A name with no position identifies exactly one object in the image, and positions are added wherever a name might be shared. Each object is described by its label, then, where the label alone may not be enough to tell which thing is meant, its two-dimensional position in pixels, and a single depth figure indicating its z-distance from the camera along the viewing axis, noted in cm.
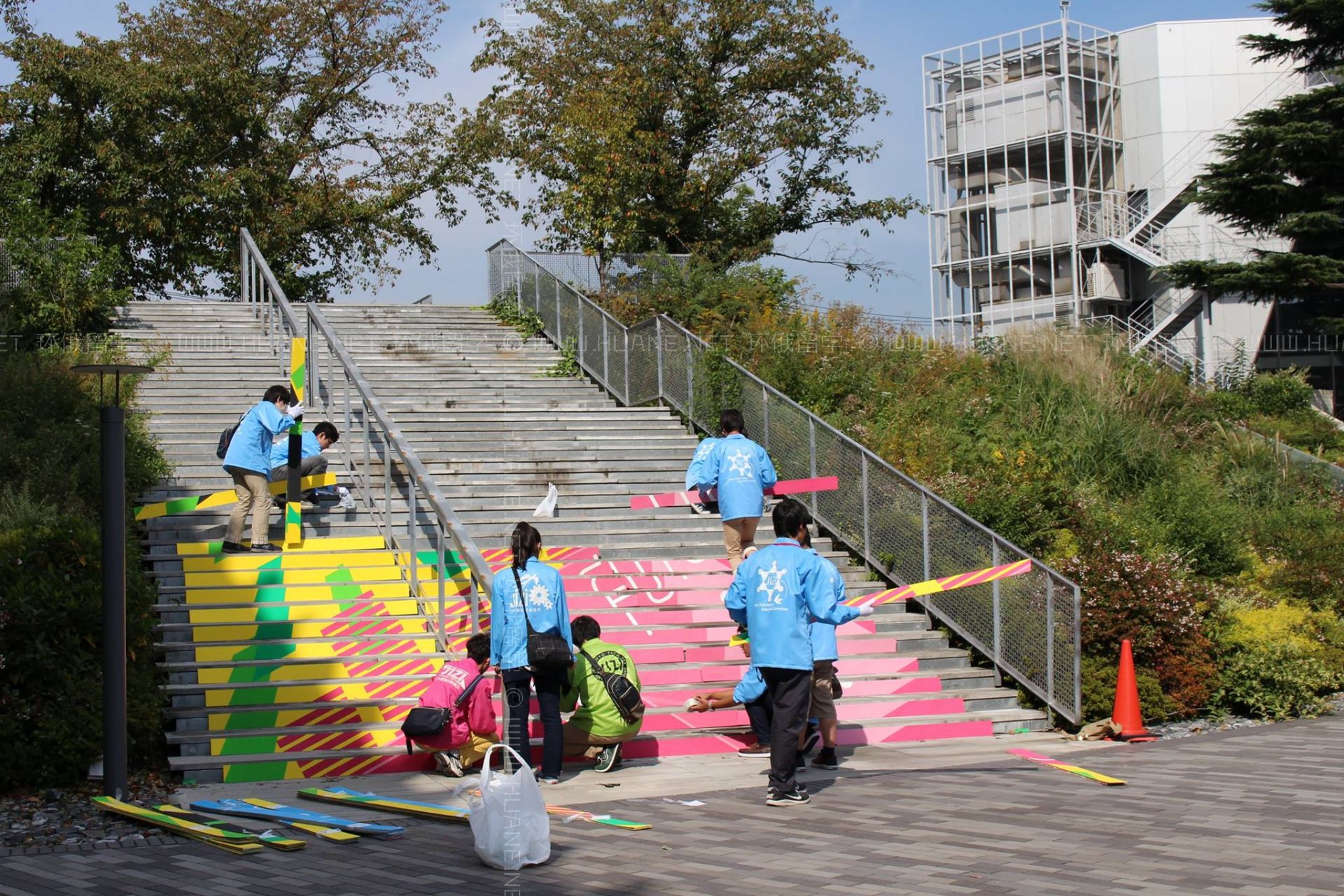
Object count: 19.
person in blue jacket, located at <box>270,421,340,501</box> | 1247
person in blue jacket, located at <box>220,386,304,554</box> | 1161
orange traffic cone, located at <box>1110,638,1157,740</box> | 1045
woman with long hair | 819
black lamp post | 734
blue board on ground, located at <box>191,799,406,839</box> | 675
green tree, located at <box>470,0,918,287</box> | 2588
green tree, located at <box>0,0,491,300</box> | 2378
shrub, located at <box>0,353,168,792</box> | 784
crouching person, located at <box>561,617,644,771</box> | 877
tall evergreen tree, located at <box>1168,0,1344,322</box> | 2377
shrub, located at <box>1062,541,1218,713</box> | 1119
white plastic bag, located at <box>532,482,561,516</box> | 1352
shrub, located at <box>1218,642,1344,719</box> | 1165
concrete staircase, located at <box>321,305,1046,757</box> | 1071
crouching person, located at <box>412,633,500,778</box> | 838
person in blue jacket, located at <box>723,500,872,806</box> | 765
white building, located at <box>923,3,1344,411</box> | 3847
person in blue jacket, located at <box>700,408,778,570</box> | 1139
